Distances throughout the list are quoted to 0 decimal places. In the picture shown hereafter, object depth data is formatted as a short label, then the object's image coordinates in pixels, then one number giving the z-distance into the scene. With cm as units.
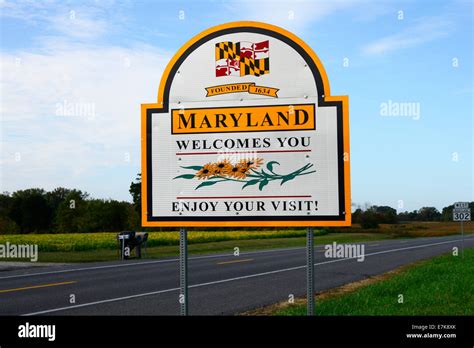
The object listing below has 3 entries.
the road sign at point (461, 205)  2591
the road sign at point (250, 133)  562
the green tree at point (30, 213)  7450
